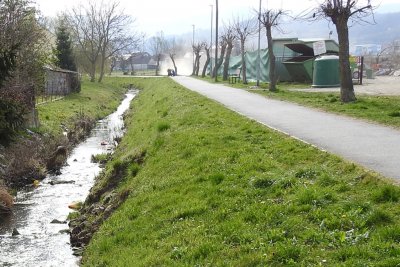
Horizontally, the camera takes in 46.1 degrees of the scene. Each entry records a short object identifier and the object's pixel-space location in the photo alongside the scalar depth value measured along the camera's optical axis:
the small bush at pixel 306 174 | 7.42
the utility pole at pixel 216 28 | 49.89
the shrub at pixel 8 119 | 14.48
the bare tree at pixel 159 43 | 142.80
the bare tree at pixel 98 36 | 64.69
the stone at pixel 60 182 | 14.44
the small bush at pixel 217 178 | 8.44
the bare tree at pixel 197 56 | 69.00
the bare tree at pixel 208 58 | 60.91
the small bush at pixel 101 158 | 17.28
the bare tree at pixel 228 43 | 45.41
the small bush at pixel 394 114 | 13.01
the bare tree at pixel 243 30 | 36.47
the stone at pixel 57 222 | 10.84
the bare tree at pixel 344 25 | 17.30
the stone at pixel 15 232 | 9.97
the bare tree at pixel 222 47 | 47.88
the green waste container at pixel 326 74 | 27.19
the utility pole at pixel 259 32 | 29.34
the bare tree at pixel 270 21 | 27.41
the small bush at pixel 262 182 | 7.52
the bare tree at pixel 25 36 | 22.00
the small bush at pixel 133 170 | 11.81
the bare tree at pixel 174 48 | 141.15
